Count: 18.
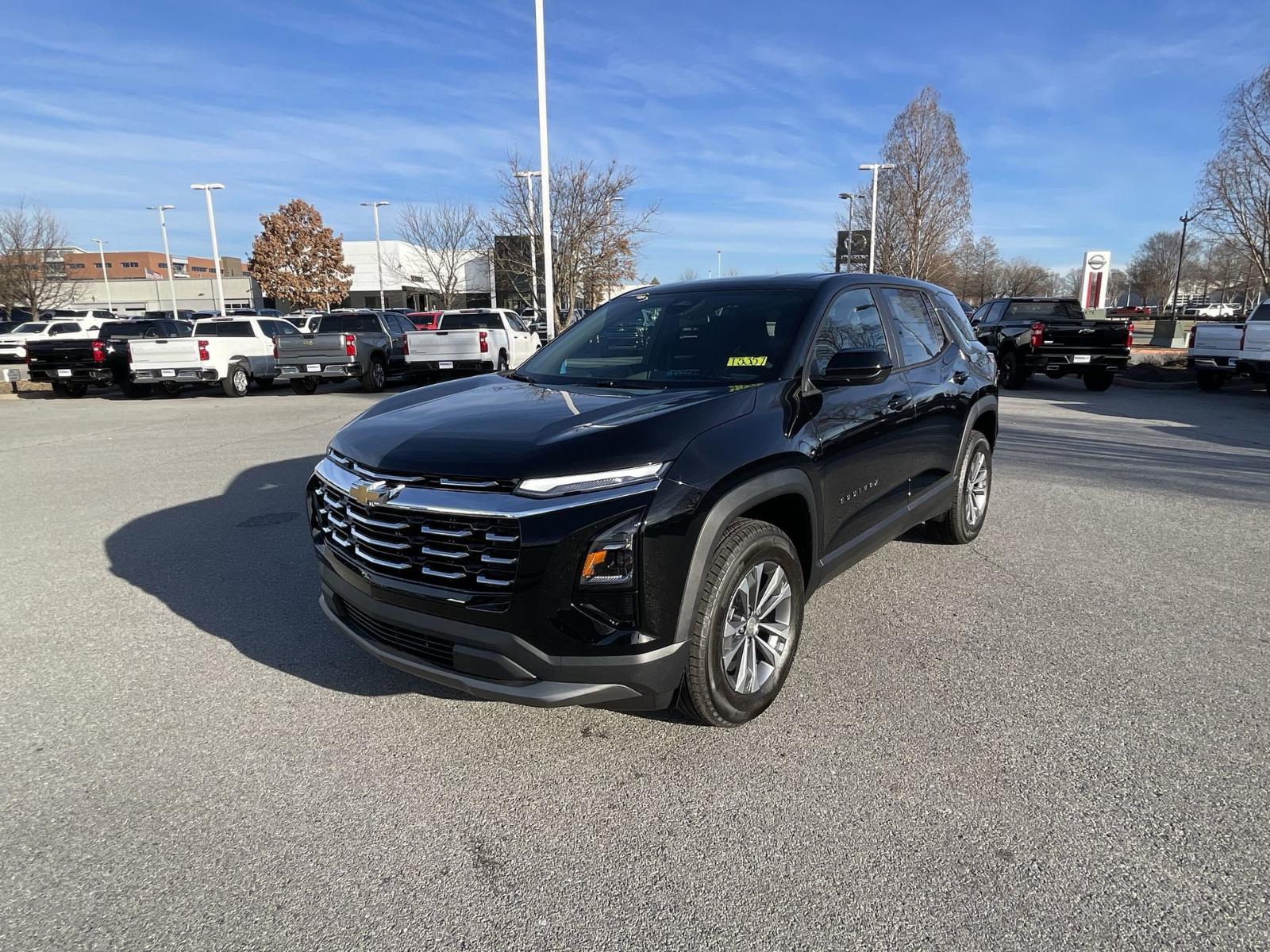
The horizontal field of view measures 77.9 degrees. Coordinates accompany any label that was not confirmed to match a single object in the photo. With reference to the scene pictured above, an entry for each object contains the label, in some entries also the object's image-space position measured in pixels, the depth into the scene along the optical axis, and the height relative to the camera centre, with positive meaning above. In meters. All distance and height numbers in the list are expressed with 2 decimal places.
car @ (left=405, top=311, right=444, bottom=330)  22.49 -0.07
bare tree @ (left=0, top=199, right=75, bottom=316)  45.31 +2.83
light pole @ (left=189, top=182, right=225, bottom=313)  42.25 +5.05
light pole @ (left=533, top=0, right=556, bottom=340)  20.70 +4.14
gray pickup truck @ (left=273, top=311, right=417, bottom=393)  16.48 -0.76
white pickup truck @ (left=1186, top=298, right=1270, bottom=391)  13.81 -0.68
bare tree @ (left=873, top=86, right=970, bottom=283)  42.47 +6.64
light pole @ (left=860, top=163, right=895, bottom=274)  38.38 +4.40
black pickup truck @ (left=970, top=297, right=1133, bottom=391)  15.70 -0.55
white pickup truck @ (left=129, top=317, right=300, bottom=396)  16.25 -0.83
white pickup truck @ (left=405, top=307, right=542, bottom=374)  16.95 -0.72
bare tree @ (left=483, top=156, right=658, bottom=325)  29.64 +2.97
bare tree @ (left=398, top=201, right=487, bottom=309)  47.22 +3.56
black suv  2.57 -0.67
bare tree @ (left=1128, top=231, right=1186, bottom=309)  80.62 +4.76
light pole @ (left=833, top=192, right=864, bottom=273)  44.53 +5.74
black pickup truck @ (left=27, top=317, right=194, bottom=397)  16.64 -0.97
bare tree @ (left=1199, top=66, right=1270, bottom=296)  29.69 +4.39
